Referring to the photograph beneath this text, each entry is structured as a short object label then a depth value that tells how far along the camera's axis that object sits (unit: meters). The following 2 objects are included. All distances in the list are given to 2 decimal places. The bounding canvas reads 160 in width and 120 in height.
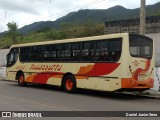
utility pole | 18.85
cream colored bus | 16.03
